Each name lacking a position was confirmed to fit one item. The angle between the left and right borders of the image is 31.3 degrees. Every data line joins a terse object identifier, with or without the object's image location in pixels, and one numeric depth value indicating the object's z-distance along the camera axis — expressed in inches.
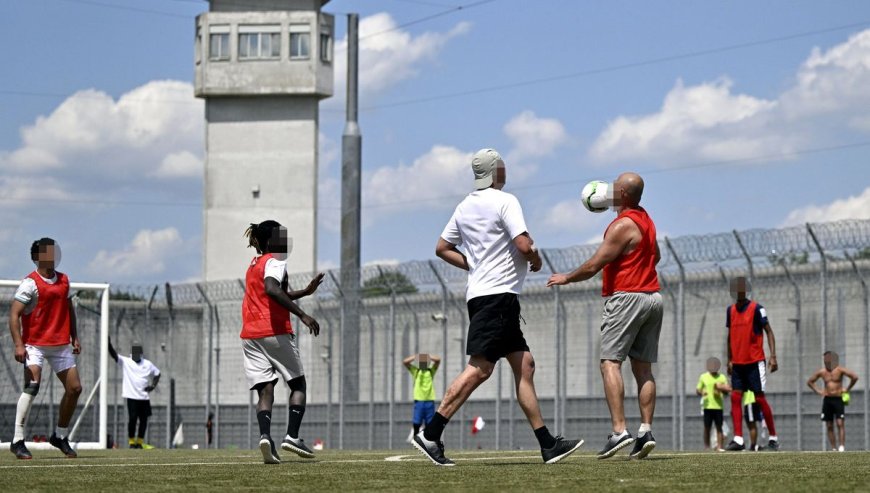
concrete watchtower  2194.9
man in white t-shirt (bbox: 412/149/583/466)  365.4
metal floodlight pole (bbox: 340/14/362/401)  1644.9
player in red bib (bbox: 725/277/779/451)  601.6
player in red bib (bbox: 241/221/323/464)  424.5
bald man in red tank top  394.3
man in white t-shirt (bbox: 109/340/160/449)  935.0
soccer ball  403.2
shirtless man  732.9
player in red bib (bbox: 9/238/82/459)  511.5
